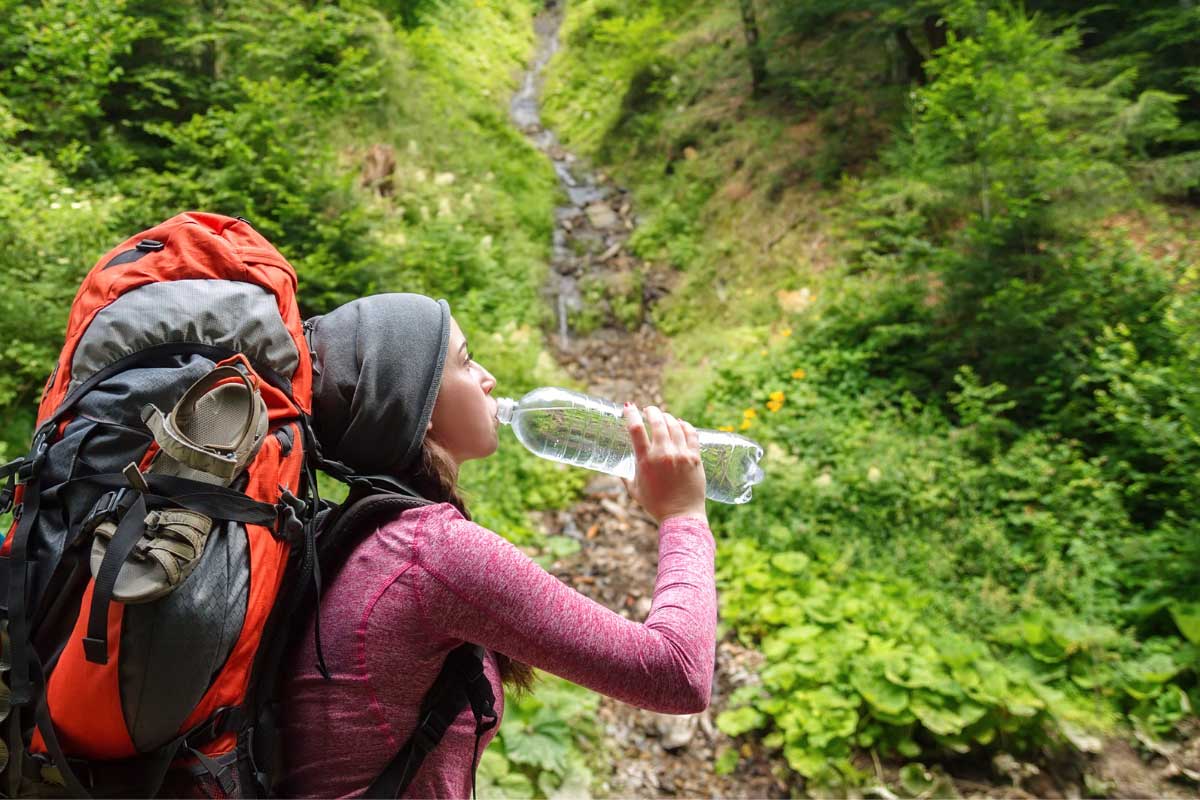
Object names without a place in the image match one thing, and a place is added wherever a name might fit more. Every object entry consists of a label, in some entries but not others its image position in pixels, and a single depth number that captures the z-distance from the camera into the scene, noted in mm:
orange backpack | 1212
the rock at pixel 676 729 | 5035
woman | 1413
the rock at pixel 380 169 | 9961
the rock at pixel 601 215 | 14183
